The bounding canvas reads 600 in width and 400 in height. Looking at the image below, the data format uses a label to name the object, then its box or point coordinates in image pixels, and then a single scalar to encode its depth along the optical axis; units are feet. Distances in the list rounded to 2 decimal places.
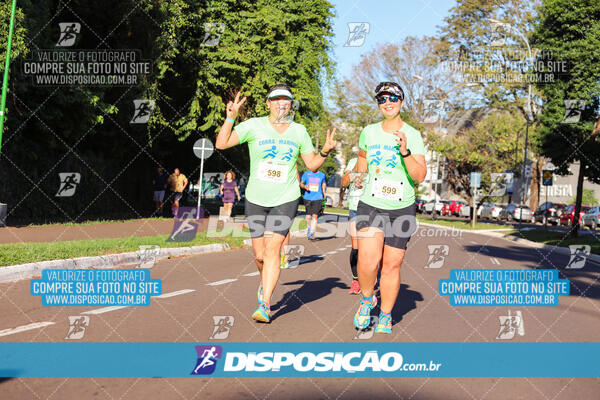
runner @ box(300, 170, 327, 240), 47.26
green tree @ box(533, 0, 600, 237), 70.13
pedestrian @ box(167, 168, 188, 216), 71.61
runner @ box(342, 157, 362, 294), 26.66
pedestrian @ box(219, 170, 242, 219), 68.44
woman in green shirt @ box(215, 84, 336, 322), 19.52
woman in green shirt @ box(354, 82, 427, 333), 18.28
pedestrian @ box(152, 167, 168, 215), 76.33
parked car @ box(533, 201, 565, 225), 139.03
